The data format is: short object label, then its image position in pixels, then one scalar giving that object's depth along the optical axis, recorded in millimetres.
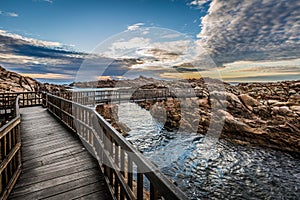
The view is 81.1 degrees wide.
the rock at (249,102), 26219
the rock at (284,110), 21852
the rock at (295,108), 21000
